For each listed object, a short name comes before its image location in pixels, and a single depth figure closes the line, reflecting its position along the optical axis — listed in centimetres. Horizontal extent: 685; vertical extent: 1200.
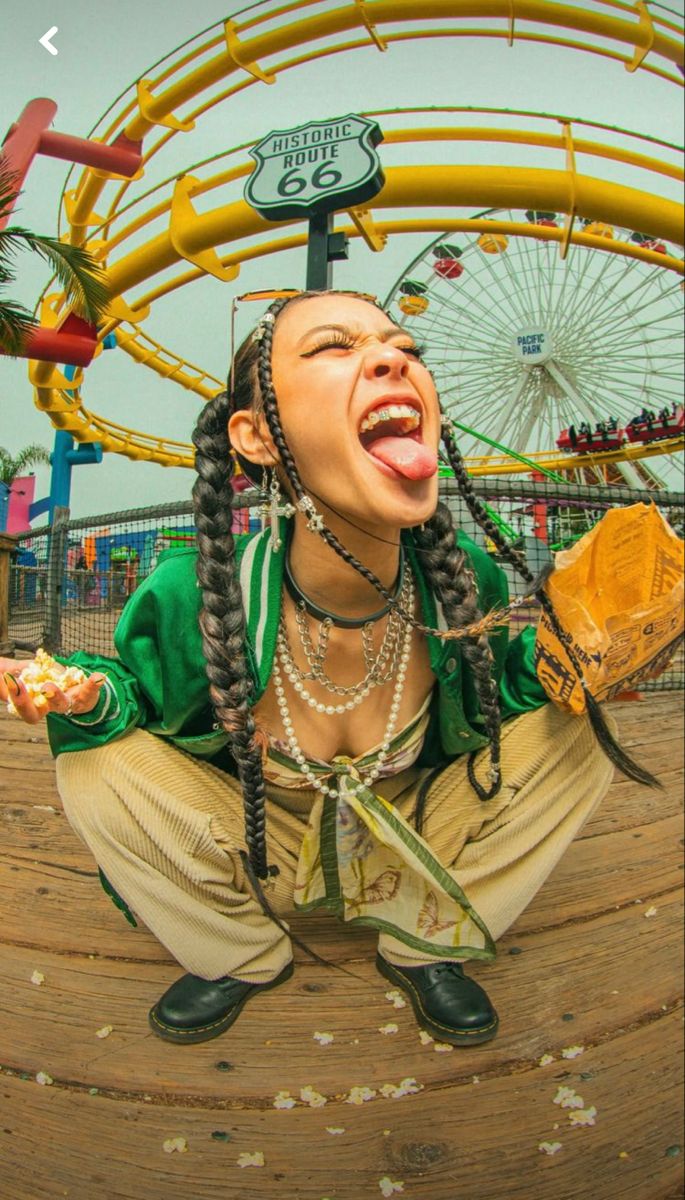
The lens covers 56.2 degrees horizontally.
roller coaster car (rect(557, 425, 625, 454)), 1471
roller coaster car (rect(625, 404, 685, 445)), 1433
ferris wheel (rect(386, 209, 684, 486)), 1323
